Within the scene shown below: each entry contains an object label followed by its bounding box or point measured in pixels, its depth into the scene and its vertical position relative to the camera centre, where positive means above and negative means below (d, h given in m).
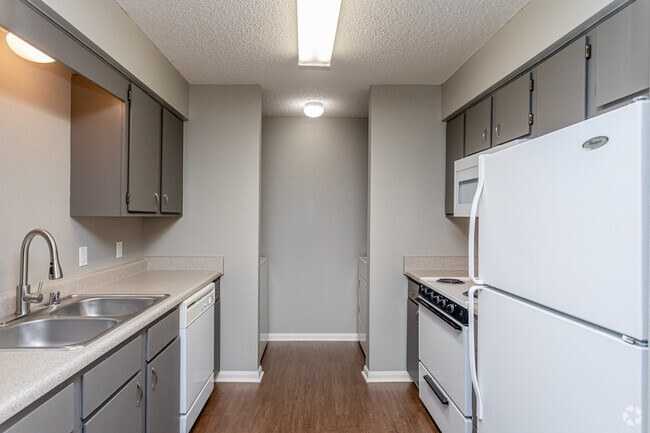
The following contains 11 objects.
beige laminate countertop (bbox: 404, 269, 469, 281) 2.87 -0.41
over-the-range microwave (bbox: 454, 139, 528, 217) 2.36 +0.26
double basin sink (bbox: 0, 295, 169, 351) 1.51 -0.46
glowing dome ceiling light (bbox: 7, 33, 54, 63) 1.60 +0.74
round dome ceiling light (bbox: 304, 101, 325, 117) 3.54 +1.06
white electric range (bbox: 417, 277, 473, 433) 1.96 -0.78
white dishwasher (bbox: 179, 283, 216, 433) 2.21 -0.86
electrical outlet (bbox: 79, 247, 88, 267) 2.22 -0.22
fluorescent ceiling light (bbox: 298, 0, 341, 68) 1.90 +1.09
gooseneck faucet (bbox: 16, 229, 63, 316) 1.59 -0.23
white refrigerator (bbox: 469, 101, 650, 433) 0.89 -0.17
